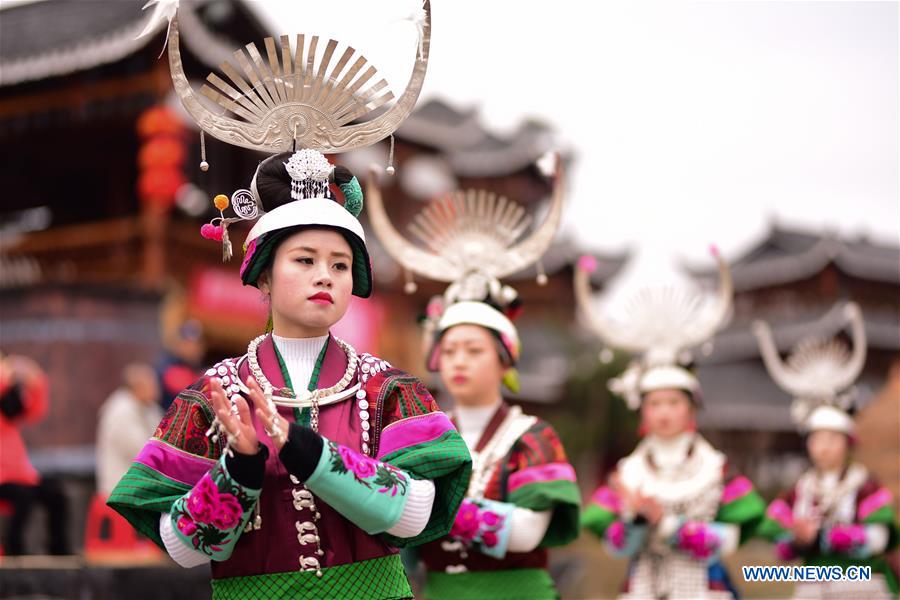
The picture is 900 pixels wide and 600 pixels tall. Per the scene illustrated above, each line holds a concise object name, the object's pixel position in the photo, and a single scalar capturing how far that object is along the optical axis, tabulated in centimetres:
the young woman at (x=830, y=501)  856
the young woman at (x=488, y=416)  536
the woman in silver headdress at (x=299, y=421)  335
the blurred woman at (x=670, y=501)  707
